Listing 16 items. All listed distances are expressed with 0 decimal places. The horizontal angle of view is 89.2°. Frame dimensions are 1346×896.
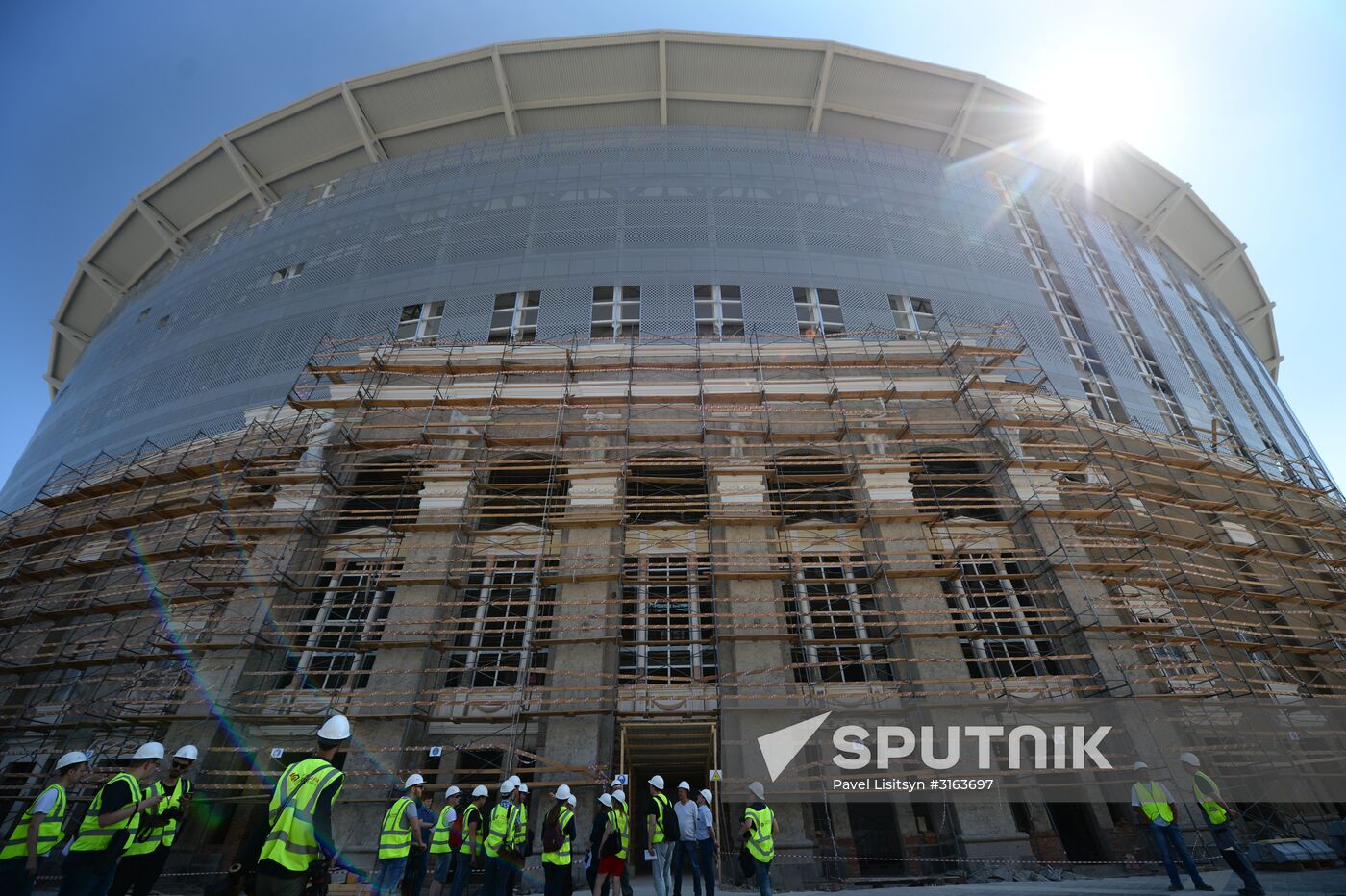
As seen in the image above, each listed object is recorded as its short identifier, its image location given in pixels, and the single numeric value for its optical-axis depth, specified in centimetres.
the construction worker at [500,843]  855
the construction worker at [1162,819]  920
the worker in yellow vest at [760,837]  903
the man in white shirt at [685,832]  964
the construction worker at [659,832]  941
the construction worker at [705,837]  964
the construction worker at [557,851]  828
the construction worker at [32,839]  594
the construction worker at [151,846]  708
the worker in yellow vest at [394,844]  758
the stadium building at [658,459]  1464
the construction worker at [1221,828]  834
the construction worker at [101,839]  597
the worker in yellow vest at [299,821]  465
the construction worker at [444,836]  938
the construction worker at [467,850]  927
